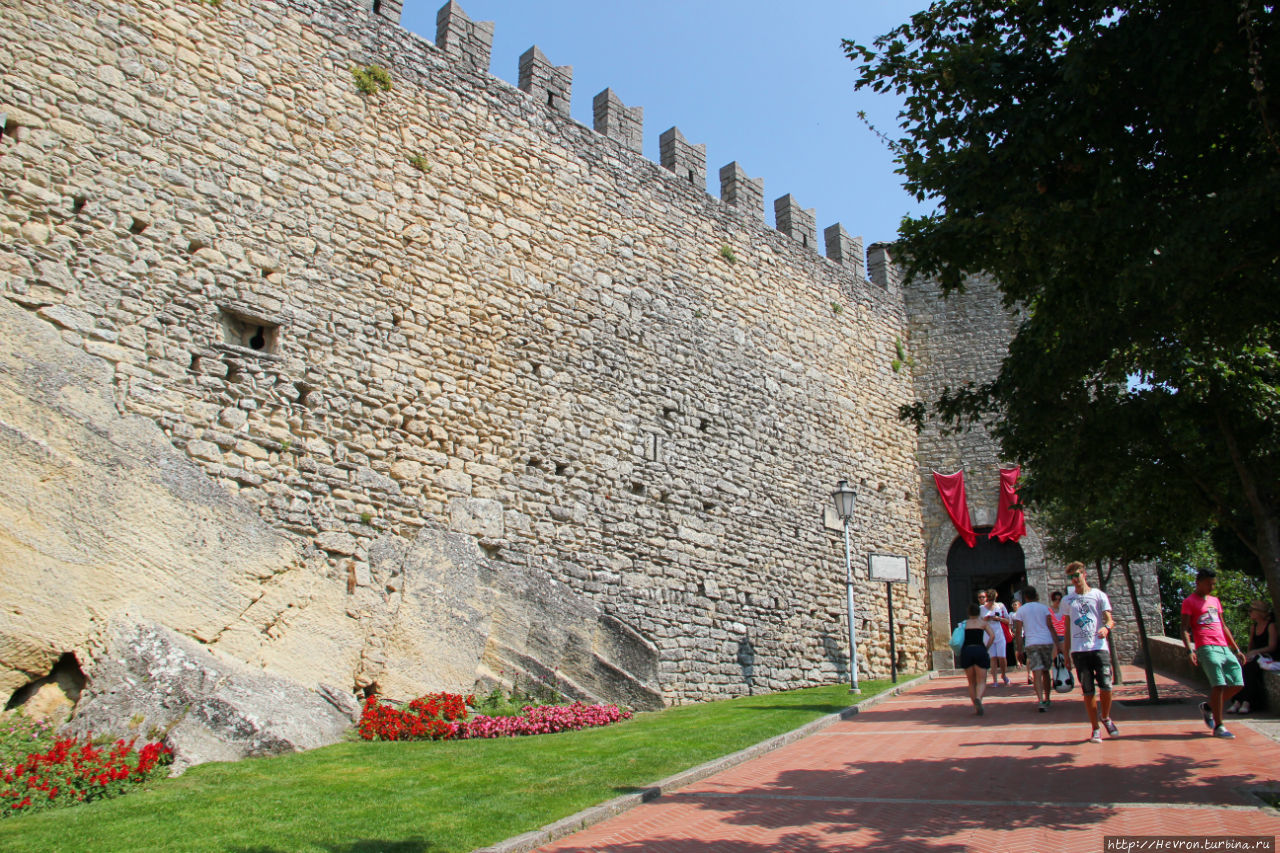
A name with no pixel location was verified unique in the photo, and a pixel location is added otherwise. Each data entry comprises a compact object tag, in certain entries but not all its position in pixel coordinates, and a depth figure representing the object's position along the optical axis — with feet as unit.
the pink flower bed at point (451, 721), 26.17
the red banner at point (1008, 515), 58.85
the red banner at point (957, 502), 59.16
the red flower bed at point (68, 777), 17.54
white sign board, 46.47
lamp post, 41.57
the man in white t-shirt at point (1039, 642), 30.63
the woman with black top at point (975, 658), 30.19
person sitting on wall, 26.84
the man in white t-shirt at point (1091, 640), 22.50
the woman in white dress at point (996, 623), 36.83
